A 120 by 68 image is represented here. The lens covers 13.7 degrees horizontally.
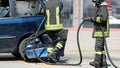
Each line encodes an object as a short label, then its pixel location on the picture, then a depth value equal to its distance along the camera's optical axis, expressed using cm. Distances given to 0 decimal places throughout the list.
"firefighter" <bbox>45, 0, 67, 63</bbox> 1198
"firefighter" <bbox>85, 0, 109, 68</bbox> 1114
